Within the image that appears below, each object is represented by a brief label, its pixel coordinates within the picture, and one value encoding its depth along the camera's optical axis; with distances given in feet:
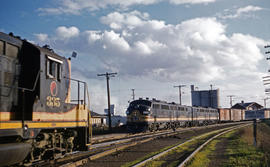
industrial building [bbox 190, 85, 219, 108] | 264.37
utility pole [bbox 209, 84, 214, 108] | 250.72
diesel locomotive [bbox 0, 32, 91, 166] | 21.63
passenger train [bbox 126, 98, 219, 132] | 84.02
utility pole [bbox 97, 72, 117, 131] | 117.29
